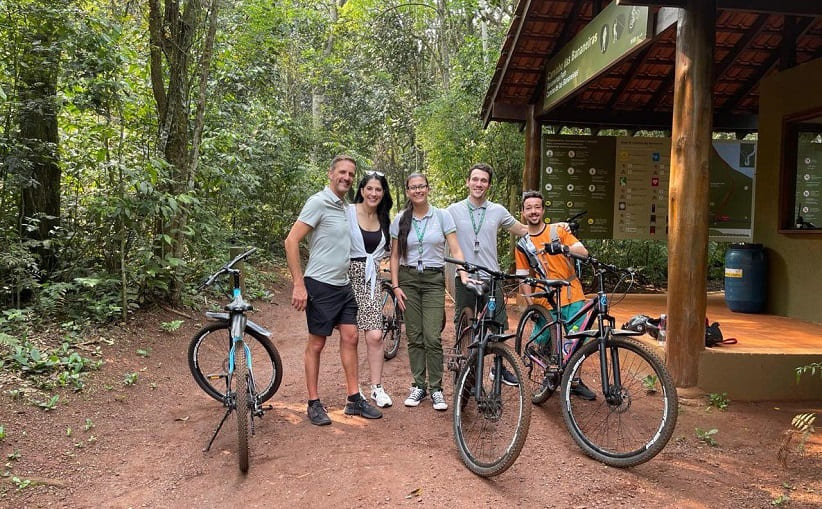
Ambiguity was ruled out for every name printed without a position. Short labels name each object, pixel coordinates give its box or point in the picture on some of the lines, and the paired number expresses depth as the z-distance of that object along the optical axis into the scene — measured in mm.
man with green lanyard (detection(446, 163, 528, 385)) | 4730
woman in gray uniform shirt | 4539
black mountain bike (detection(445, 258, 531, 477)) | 3398
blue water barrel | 7516
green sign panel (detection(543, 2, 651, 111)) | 5254
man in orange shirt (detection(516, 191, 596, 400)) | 4633
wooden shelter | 4699
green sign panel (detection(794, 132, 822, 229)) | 7273
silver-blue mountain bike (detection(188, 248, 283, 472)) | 3744
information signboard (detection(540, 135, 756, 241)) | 9156
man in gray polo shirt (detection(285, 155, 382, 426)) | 4164
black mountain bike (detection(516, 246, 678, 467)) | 3408
